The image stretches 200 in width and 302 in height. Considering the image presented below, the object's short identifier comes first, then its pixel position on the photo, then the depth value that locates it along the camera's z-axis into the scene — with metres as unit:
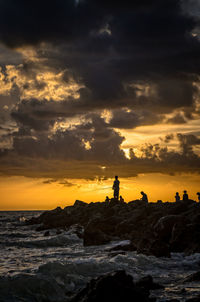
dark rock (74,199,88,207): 56.45
